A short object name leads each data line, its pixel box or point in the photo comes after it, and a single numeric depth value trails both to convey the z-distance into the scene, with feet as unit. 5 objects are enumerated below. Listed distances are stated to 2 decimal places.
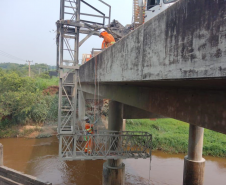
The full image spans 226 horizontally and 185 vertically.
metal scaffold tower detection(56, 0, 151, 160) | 21.52
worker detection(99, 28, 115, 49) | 29.63
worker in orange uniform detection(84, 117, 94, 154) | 25.84
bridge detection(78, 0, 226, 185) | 6.01
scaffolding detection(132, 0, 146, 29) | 27.73
